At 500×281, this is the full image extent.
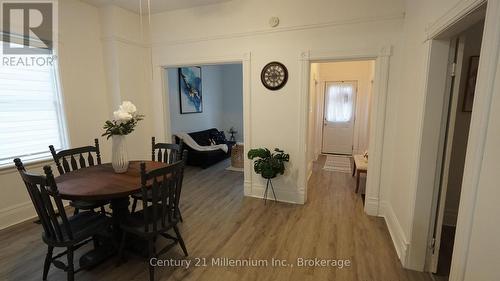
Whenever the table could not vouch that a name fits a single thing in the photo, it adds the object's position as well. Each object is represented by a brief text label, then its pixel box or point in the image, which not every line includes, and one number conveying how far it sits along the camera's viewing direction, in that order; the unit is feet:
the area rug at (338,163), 17.28
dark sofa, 17.63
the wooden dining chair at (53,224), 5.54
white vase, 7.79
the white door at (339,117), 21.25
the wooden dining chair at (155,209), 6.20
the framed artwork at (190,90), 19.49
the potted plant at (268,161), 10.73
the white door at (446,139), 6.17
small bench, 12.27
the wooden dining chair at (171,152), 9.73
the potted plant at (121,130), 7.60
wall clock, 10.87
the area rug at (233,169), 17.07
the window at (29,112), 9.35
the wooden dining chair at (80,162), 7.93
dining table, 6.23
